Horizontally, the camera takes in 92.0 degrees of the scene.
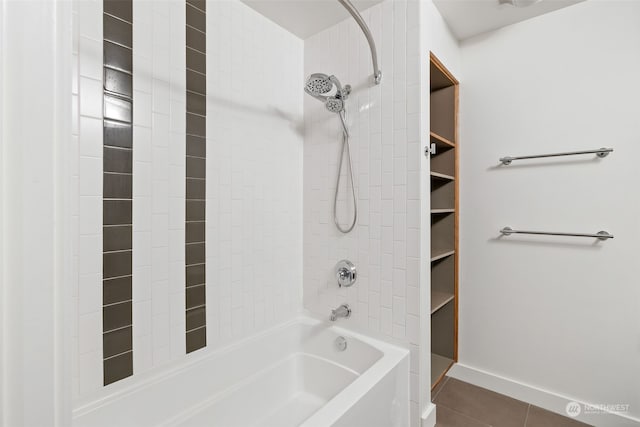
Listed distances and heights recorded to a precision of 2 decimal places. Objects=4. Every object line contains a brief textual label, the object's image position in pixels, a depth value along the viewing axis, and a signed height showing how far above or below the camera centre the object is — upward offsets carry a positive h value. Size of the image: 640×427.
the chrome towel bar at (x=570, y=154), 1.59 +0.32
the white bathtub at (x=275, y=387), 1.17 -0.79
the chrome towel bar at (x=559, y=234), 1.60 -0.12
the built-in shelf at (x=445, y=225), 2.10 -0.09
